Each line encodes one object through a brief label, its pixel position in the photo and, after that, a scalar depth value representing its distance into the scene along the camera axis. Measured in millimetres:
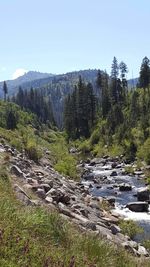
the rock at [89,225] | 8883
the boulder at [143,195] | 23443
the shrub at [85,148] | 62371
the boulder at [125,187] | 27197
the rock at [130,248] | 8883
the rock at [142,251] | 9353
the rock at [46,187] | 12064
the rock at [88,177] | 33516
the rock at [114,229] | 11651
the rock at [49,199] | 10011
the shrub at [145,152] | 40777
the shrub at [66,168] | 28575
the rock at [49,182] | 13727
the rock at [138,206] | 20021
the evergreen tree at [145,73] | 71286
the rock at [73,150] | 63872
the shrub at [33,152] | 27658
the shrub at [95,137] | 65655
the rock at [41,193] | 10355
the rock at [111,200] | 21458
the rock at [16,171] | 12167
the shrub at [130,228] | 13297
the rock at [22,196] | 7640
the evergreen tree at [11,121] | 58046
